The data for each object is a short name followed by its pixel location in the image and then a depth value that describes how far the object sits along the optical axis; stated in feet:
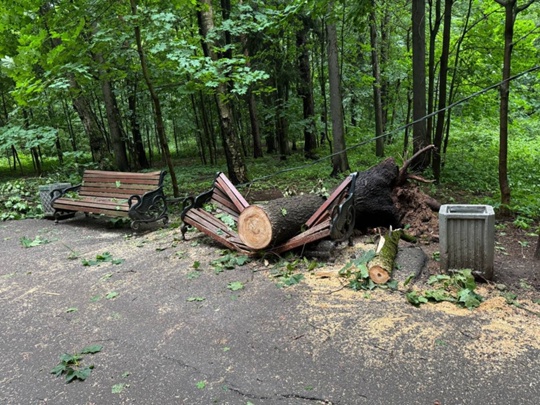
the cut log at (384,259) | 11.51
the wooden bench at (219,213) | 16.06
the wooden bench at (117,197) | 20.39
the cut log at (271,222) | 13.75
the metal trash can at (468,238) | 10.80
